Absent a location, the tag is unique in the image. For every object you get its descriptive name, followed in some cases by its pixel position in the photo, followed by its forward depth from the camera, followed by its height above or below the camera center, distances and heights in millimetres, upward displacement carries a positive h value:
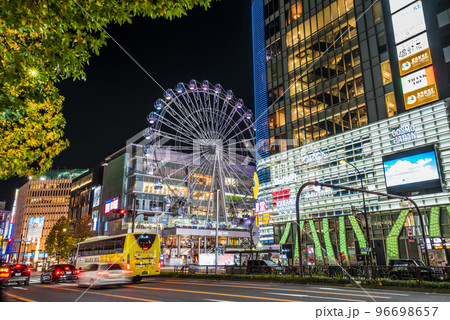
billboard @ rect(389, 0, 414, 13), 33375 +24335
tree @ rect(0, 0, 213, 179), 6832 +4713
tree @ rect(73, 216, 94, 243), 66875 +3721
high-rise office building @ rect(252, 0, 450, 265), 29688 +13757
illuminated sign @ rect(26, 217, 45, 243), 111019 +7600
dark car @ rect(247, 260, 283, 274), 25609 -1261
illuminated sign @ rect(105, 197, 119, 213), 79050 +11036
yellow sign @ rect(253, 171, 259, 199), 49006 +9455
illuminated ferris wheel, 44031 +16045
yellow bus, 23750 -94
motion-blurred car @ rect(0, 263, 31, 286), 22688 -1660
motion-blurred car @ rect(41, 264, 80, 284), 26969 -1840
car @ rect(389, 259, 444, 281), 16984 -1084
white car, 18016 -1322
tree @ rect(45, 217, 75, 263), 66250 +2088
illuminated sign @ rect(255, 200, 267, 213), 45375 +6040
